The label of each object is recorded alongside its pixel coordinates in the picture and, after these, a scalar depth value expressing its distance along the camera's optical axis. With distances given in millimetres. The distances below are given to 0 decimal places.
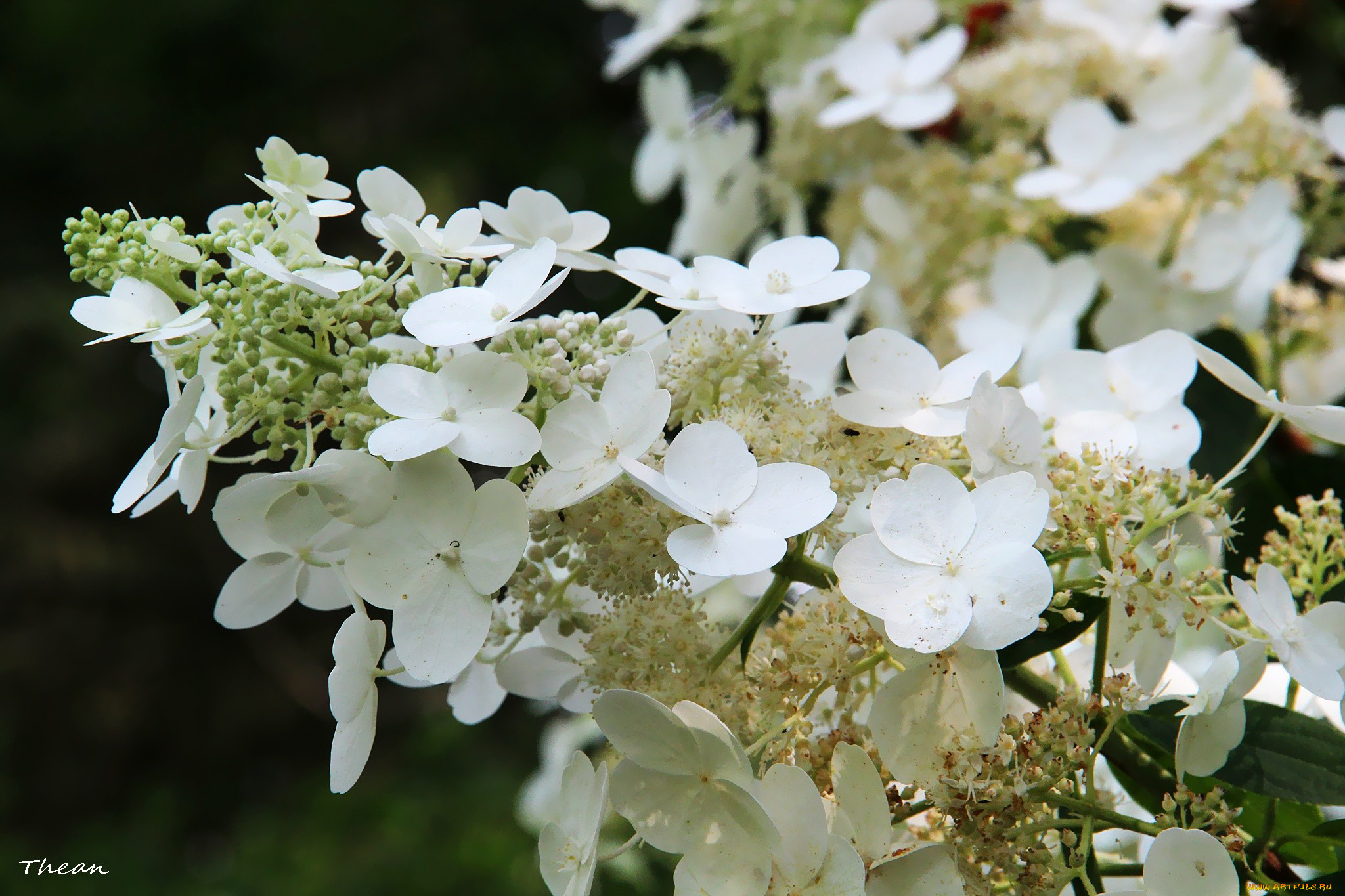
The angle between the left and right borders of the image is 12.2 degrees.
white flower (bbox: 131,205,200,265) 995
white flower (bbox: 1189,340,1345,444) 1001
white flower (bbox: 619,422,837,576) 978
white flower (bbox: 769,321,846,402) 1043
